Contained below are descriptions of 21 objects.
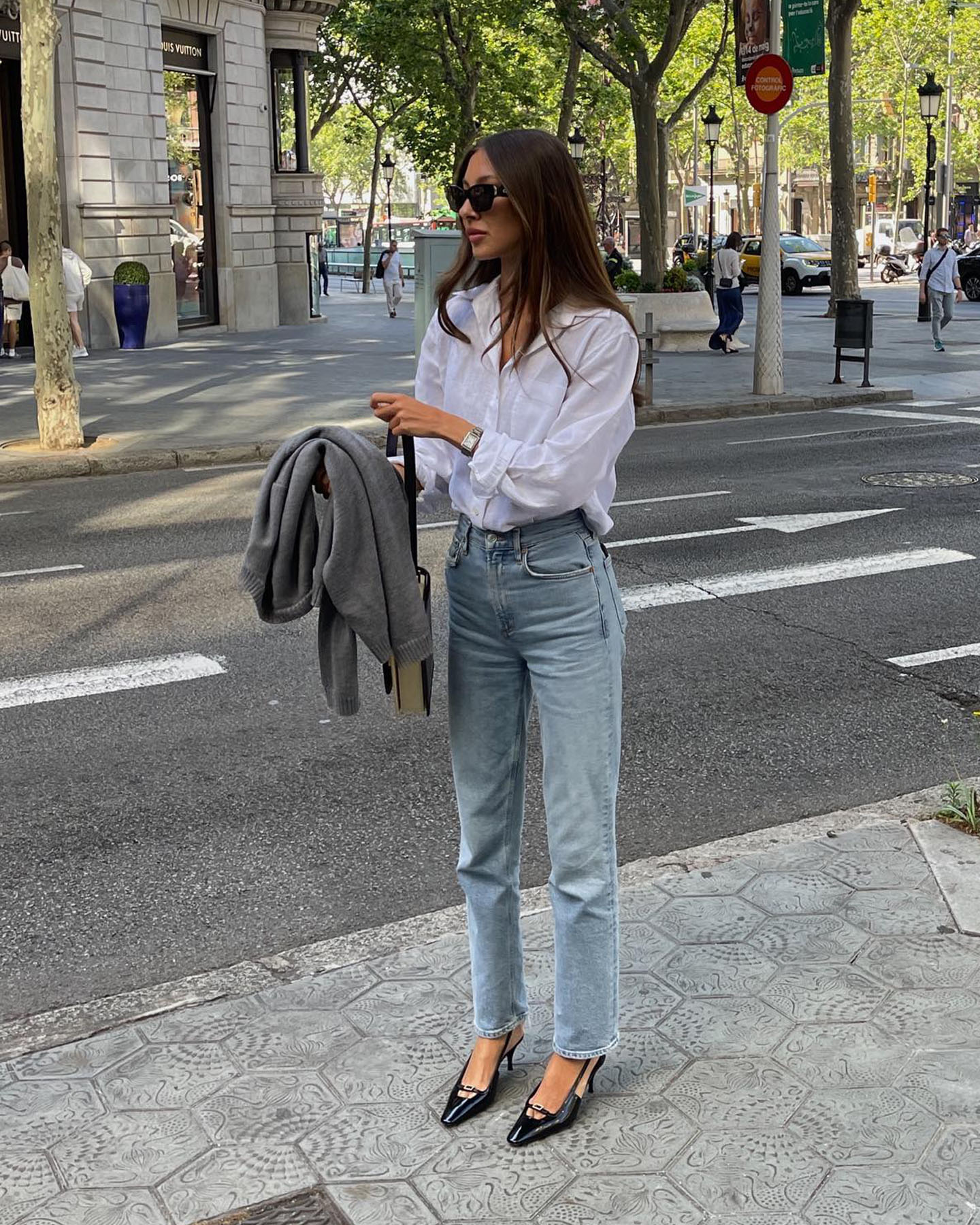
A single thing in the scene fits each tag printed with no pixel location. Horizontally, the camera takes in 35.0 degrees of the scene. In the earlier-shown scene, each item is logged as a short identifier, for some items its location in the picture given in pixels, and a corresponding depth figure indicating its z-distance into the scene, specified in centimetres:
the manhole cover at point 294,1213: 288
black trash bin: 1877
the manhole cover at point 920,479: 1202
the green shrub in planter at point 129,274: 2544
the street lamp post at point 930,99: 3850
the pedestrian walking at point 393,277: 3625
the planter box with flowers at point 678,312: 2652
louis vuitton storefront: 2533
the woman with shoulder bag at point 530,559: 298
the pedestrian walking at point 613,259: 3722
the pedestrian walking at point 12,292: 2372
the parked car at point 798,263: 4894
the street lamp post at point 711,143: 4056
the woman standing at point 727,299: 2553
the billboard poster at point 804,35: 1838
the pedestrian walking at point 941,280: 2491
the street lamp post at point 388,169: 5466
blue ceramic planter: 2544
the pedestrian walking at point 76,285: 2280
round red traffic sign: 1731
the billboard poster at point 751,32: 1784
